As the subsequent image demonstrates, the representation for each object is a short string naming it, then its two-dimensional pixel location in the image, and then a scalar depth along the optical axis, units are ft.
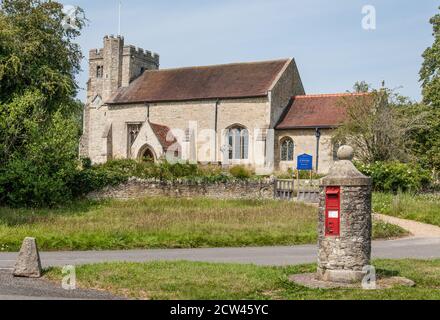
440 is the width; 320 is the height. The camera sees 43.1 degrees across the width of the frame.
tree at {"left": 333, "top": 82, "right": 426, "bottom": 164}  109.40
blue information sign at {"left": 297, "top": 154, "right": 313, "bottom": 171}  106.42
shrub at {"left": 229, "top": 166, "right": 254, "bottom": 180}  103.96
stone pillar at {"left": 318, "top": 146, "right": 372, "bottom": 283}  33.45
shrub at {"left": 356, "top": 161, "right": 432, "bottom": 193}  95.09
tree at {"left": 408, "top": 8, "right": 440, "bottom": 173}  120.47
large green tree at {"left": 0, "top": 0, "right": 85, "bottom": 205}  81.92
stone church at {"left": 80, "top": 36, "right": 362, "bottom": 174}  135.64
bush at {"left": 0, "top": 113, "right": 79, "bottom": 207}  81.61
